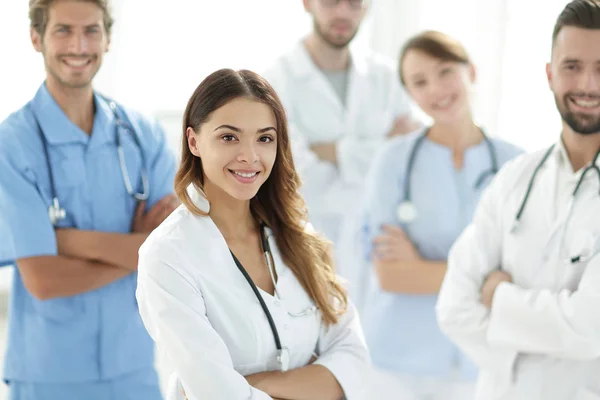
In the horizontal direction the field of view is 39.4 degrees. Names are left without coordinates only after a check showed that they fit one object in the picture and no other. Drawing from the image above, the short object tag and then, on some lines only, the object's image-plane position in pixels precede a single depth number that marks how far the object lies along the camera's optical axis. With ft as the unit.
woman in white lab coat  5.29
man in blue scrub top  7.03
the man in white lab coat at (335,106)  11.11
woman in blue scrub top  9.08
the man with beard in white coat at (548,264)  6.37
